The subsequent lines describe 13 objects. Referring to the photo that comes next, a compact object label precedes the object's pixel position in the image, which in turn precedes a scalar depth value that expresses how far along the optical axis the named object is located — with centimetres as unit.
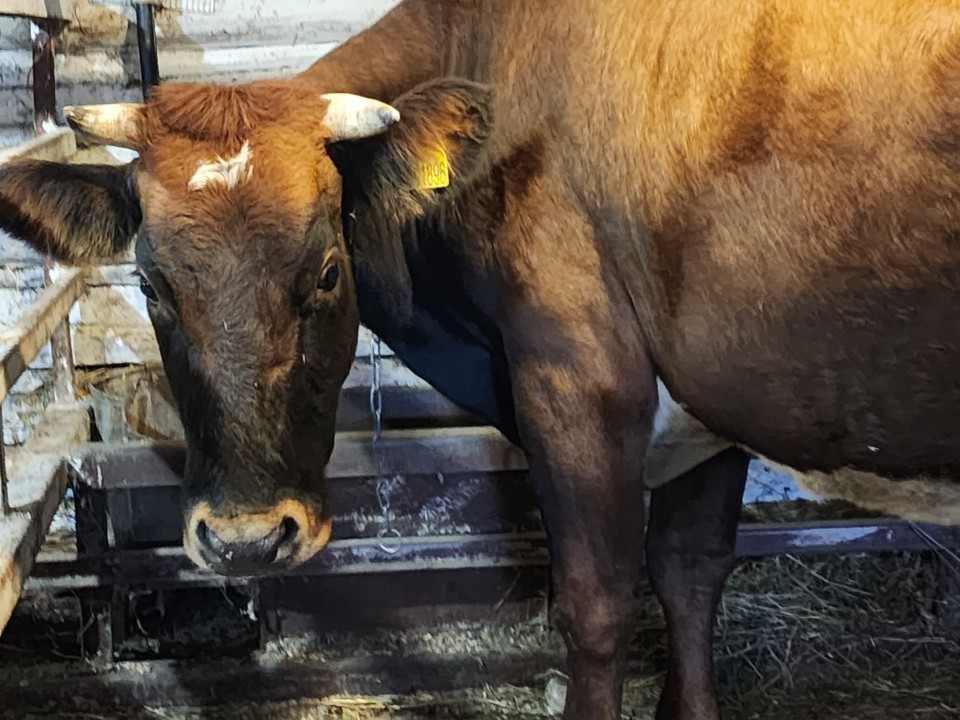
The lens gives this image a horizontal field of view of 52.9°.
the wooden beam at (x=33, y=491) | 174
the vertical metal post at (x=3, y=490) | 180
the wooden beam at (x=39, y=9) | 232
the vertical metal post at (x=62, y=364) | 258
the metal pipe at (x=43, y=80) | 269
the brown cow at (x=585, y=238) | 146
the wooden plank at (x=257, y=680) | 243
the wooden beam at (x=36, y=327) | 178
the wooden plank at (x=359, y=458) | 231
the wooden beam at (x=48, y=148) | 217
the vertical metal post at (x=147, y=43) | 290
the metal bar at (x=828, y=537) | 256
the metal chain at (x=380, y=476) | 234
